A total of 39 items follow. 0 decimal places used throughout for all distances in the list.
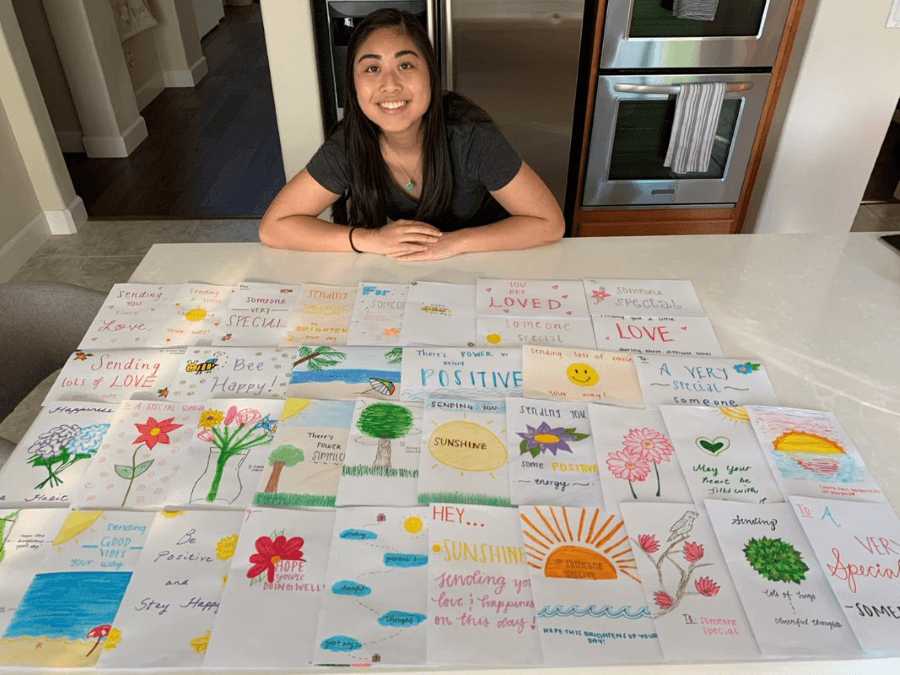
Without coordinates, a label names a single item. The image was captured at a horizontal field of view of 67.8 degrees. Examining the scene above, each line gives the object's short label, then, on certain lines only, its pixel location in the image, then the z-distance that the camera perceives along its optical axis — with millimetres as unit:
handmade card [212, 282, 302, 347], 1145
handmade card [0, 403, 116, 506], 867
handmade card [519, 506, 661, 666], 709
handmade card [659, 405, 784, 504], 876
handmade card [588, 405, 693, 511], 873
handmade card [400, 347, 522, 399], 1026
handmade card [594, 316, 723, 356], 1124
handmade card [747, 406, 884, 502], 883
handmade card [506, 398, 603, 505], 871
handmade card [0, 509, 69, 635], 752
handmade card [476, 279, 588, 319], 1213
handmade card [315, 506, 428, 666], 706
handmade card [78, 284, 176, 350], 1138
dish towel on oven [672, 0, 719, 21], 2182
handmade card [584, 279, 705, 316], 1218
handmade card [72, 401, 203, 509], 863
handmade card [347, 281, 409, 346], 1140
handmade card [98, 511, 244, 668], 703
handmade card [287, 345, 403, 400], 1024
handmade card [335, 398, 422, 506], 862
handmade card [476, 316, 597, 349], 1136
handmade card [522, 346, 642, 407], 1025
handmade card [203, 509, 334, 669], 703
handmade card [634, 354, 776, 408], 1021
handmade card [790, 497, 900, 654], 736
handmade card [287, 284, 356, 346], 1145
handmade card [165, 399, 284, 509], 867
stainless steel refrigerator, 2273
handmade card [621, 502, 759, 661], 715
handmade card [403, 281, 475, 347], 1139
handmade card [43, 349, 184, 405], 1024
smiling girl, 1396
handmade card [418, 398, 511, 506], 868
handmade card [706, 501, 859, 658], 721
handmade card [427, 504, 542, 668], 708
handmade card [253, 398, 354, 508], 863
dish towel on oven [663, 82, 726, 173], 2338
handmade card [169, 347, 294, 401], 1025
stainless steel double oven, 2242
